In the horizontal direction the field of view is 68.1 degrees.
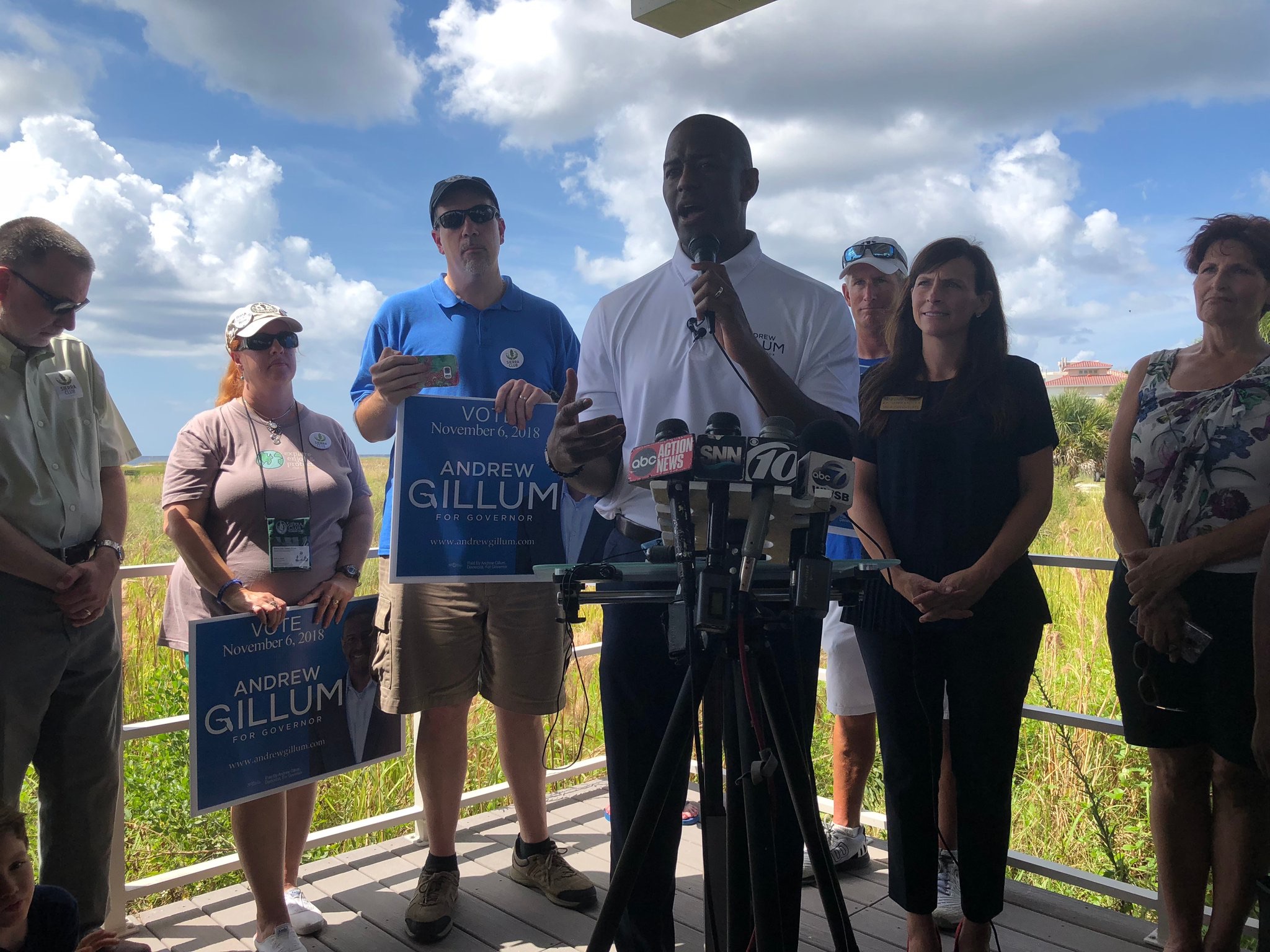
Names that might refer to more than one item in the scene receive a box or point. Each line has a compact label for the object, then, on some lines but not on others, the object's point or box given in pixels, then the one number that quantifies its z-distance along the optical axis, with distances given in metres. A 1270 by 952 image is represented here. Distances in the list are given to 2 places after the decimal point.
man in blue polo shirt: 2.98
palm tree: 16.86
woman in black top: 2.45
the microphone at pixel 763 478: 1.36
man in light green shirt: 2.40
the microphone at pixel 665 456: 1.37
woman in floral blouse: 2.41
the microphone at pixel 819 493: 1.36
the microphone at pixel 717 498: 1.34
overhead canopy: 2.97
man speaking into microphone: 1.90
